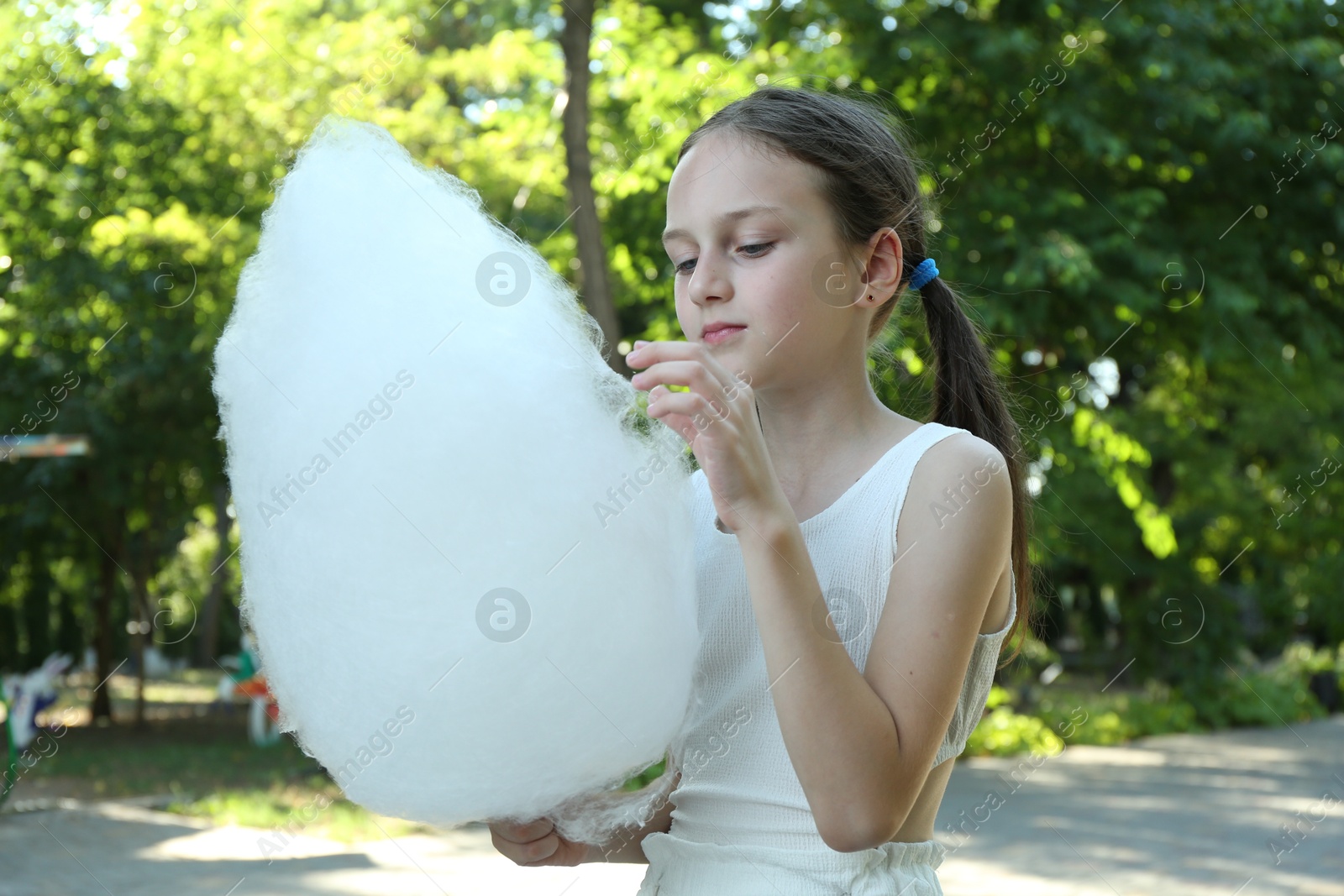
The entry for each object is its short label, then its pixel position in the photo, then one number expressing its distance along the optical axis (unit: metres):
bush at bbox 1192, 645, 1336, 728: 14.01
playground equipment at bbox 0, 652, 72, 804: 8.53
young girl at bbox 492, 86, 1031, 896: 1.13
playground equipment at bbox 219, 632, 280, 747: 12.21
